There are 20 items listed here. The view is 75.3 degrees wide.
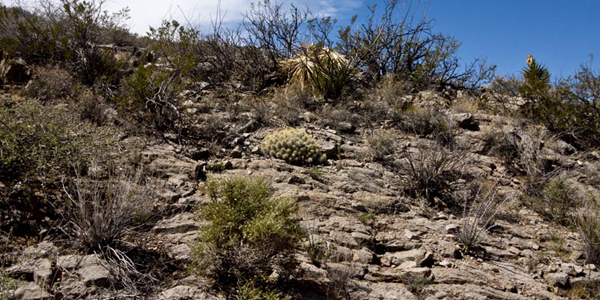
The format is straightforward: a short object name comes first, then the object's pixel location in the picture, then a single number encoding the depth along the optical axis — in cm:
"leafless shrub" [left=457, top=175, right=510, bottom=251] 442
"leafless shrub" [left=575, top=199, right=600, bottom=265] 434
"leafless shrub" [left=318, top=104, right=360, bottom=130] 815
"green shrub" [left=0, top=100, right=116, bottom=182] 423
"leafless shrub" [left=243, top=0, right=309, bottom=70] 1062
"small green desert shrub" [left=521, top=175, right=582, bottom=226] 545
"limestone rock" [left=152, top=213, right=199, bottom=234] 414
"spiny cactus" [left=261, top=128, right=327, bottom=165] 648
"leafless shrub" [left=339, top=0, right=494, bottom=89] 1075
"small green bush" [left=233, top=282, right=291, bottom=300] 308
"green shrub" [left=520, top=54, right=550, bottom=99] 885
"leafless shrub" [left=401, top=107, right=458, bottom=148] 767
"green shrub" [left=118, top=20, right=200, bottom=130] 726
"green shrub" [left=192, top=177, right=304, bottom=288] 341
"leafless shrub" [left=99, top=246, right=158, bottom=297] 319
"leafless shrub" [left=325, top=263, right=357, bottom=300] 340
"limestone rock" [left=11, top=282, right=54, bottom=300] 291
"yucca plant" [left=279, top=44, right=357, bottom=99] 983
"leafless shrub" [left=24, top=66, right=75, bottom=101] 735
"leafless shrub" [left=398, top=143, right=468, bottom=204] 577
